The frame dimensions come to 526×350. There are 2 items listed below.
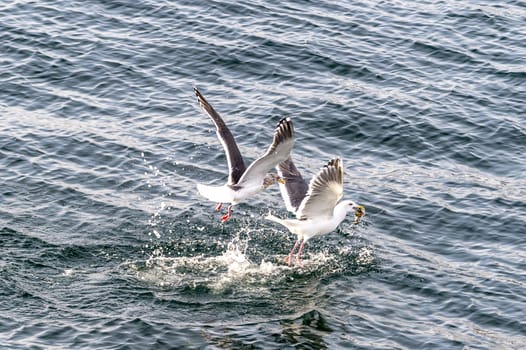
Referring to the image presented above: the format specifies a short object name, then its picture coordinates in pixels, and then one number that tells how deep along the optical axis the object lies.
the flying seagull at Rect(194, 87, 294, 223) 18.84
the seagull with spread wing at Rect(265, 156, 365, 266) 18.03
